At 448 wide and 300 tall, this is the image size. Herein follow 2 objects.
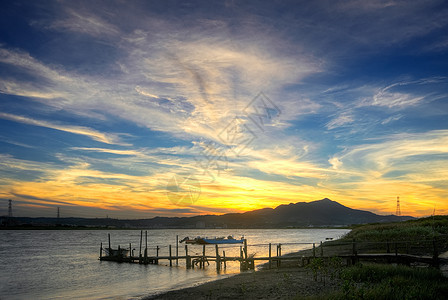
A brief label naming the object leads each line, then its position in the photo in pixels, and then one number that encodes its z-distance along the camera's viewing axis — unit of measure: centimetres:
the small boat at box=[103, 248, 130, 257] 4678
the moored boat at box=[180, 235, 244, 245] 8988
